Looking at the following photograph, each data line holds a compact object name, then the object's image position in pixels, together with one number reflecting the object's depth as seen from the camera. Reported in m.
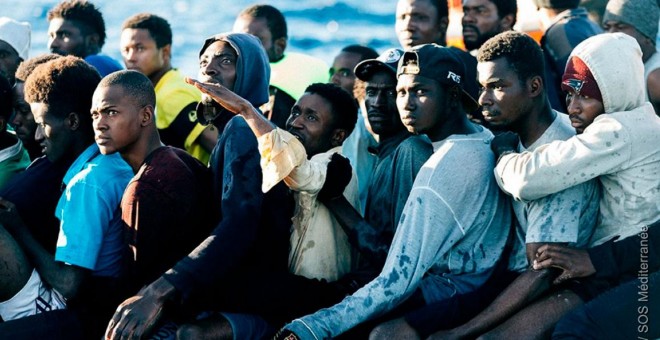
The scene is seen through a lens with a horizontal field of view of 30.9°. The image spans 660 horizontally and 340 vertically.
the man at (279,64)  8.34
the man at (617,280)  5.39
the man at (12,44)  8.62
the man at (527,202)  5.64
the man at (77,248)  6.00
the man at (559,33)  7.66
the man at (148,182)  5.89
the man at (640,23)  7.81
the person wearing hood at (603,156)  5.53
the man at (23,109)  7.04
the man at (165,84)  8.07
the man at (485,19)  8.44
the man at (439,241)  5.71
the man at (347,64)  8.91
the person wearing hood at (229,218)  5.75
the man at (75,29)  8.97
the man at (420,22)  8.30
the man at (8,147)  6.87
